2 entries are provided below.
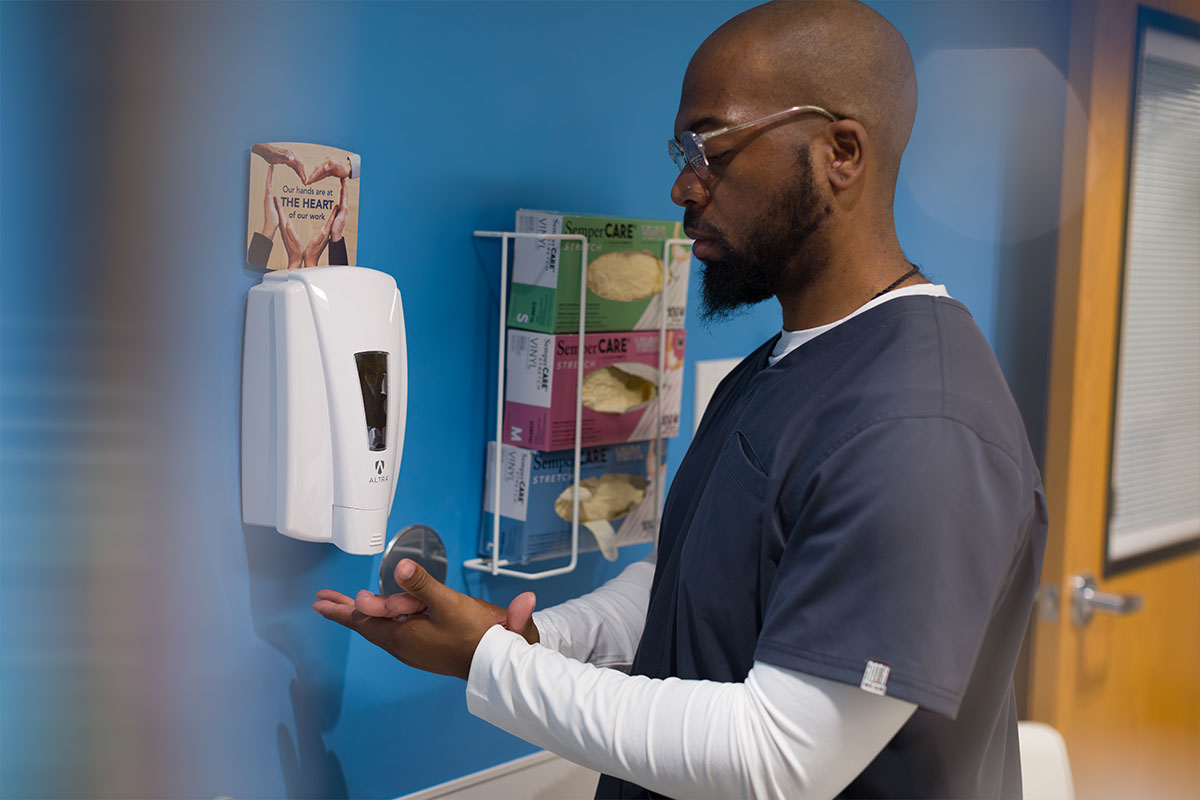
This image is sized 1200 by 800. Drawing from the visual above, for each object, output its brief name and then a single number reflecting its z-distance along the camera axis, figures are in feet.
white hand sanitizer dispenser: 3.12
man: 2.43
